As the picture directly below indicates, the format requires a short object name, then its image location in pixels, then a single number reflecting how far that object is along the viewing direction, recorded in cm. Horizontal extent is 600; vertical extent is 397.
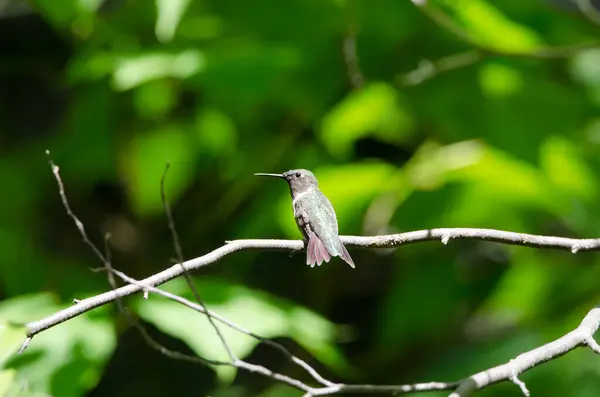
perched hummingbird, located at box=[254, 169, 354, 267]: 432
